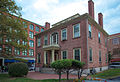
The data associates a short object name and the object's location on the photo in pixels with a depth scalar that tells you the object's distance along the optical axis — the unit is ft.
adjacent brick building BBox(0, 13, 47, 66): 143.57
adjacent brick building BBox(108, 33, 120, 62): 112.68
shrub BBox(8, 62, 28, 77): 42.44
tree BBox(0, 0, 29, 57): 42.47
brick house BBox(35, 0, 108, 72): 47.81
